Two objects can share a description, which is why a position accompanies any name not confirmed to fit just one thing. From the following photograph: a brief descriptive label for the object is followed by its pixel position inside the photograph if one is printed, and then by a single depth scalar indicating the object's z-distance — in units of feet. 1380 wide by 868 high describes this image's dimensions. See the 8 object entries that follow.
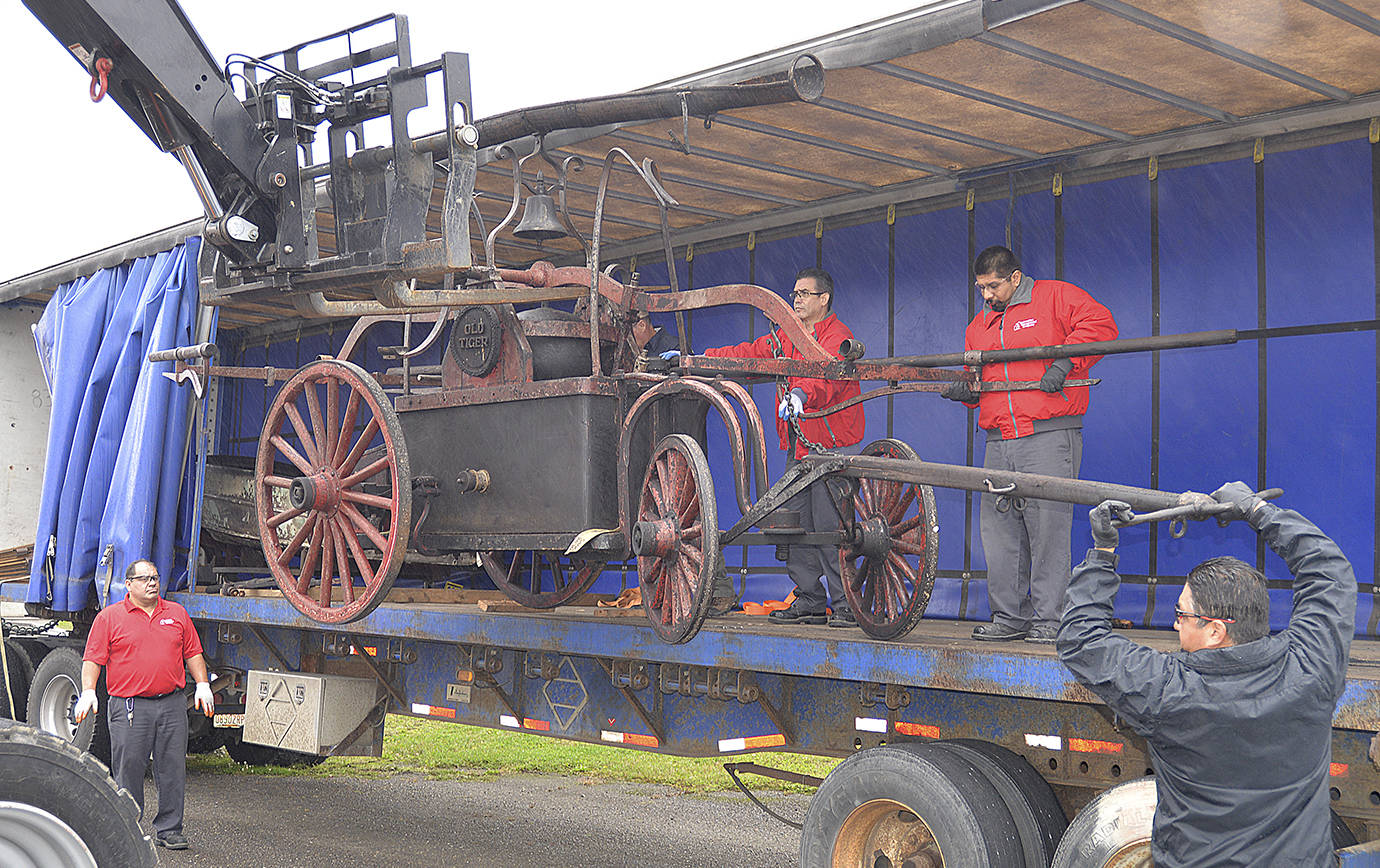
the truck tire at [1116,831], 13.58
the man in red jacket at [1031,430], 18.57
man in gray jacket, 10.60
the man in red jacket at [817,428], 21.94
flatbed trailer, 15.02
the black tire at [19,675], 35.19
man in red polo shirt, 25.31
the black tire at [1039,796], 15.29
